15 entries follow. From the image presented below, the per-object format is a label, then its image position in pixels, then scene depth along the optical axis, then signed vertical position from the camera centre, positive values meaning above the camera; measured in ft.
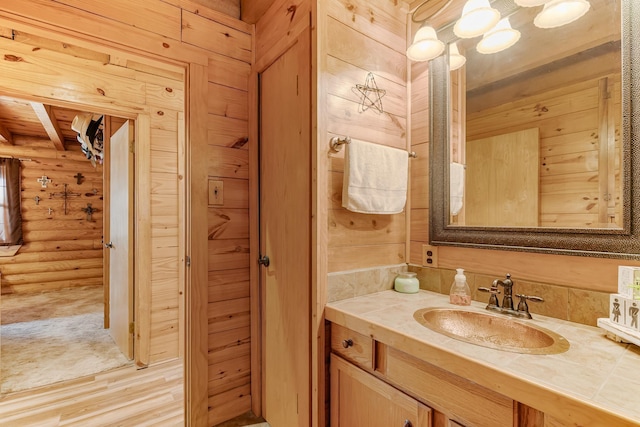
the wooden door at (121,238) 7.99 -0.77
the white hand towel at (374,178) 4.44 +0.53
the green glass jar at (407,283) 4.90 -1.18
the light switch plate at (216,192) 5.65 +0.38
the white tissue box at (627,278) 2.91 -0.65
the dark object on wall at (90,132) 11.18 +3.14
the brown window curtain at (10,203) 15.80 +0.45
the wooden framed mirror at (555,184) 3.25 +0.43
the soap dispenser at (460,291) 4.23 -1.12
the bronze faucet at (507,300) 3.71 -1.14
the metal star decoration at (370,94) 4.85 +1.95
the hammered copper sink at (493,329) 2.97 -1.40
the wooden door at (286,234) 4.61 -0.39
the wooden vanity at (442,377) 2.20 -1.44
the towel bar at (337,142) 4.39 +1.03
